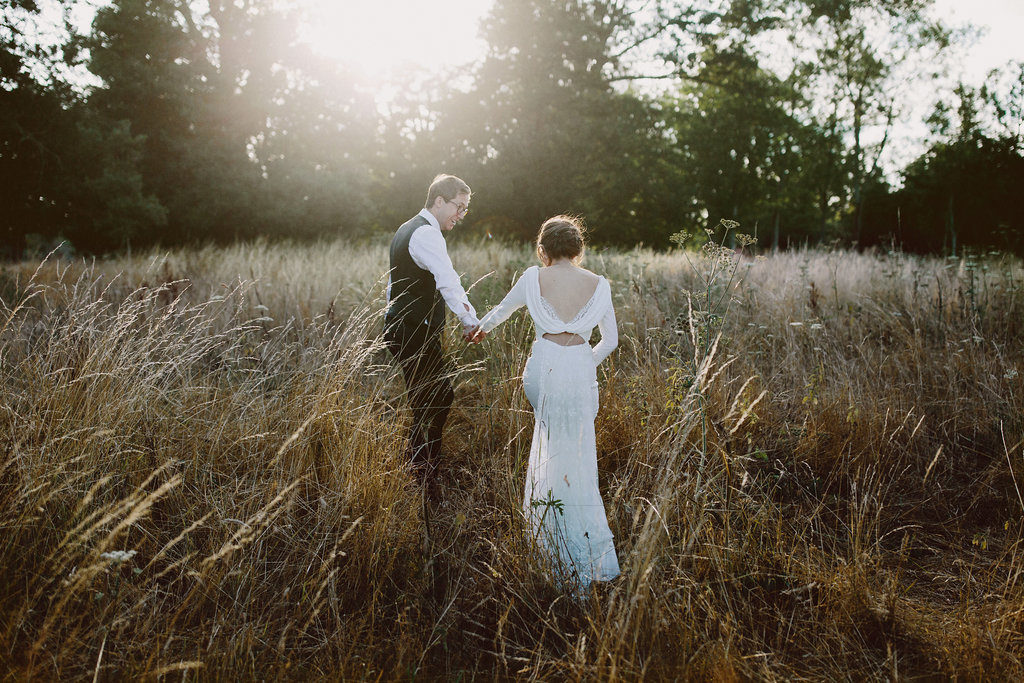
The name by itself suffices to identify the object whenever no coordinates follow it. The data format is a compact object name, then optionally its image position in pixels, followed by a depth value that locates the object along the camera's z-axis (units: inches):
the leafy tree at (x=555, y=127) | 781.3
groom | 150.4
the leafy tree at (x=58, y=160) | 474.0
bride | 113.2
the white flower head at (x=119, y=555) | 75.6
